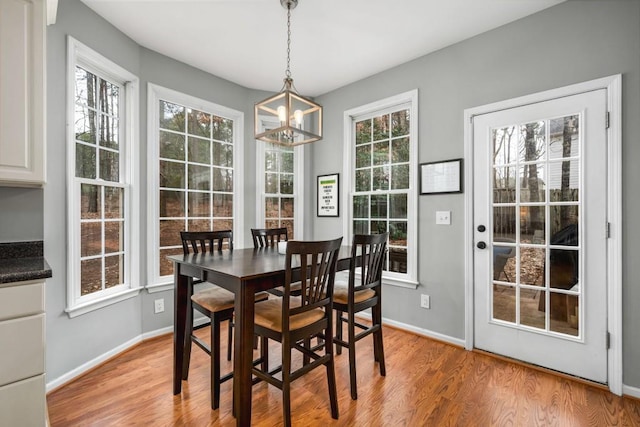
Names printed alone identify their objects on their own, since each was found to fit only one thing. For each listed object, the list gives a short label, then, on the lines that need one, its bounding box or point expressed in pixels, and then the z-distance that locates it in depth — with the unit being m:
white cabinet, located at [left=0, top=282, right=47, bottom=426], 1.26
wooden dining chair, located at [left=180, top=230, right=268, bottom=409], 1.84
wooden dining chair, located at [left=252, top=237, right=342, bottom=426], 1.63
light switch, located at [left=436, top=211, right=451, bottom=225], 2.83
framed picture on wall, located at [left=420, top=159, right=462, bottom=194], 2.75
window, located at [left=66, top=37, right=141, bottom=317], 2.21
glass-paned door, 2.14
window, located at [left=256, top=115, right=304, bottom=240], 3.79
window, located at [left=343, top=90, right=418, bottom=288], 3.11
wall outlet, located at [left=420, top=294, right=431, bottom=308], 2.95
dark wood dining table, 1.58
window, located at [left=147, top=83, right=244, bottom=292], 2.92
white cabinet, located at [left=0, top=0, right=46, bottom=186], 1.46
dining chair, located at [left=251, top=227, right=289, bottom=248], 2.90
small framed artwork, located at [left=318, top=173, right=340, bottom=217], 3.78
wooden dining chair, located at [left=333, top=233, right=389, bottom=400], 2.03
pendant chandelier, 1.96
